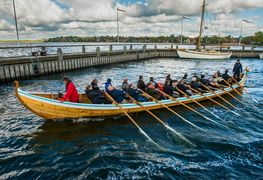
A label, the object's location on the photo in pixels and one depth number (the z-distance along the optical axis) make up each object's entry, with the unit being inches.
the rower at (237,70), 752.3
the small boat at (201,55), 1773.7
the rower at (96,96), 423.2
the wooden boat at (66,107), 357.4
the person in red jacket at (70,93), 385.1
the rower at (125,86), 494.6
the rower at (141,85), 532.7
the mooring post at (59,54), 954.5
